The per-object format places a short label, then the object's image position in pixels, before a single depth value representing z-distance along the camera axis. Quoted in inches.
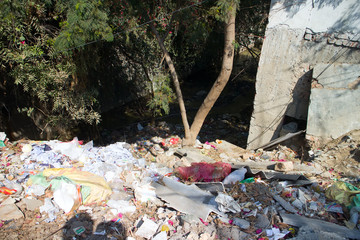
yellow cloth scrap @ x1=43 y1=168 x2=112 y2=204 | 134.9
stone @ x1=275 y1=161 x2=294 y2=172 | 164.4
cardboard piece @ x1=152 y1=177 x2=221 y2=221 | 124.0
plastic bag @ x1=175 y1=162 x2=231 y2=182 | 157.1
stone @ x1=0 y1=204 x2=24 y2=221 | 119.6
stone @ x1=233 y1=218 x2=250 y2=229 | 115.6
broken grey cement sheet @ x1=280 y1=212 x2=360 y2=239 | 110.6
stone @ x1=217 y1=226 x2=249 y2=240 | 110.5
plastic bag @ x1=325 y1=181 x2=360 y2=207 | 125.8
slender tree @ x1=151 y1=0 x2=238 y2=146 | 165.4
